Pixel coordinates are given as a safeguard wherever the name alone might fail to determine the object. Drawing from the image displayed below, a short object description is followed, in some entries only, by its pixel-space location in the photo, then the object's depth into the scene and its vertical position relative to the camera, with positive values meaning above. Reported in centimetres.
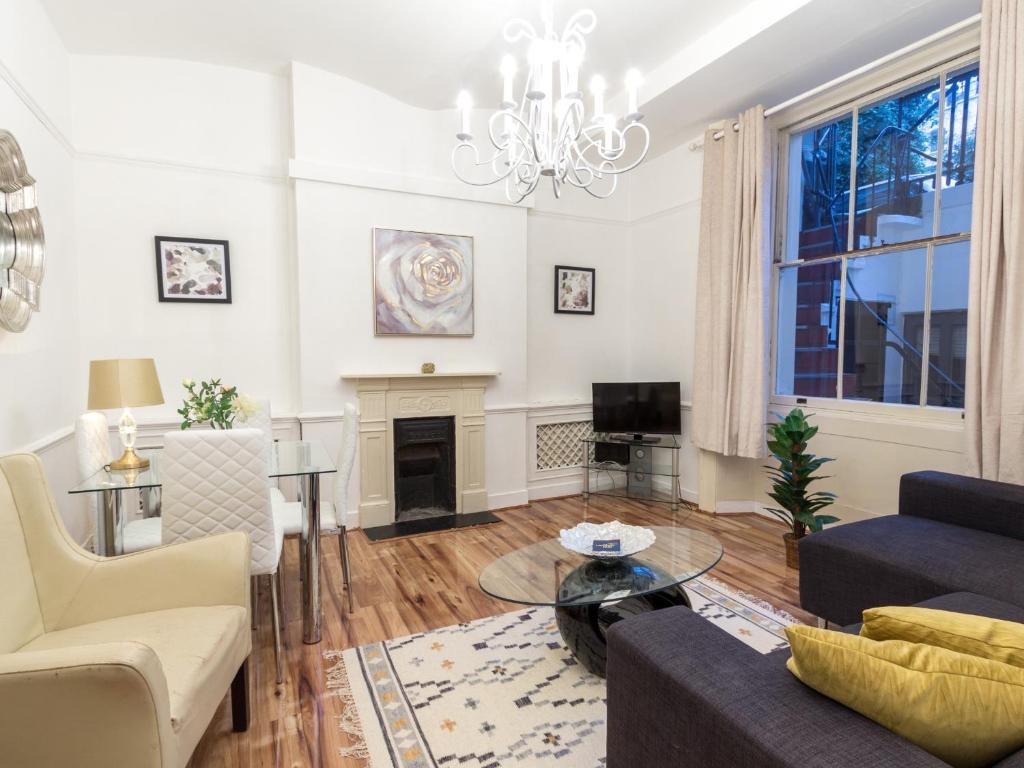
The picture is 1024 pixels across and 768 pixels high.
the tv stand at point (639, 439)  451 -67
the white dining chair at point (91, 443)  249 -38
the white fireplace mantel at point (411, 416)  401 -47
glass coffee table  199 -85
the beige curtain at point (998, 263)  253 +45
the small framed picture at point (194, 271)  360 +60
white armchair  116 -75
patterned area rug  177 -124
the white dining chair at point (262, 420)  322 -35
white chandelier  236 +110
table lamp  236 -11
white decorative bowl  219 -74
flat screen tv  450 -41
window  306 +67
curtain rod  281 +169
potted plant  306 -70
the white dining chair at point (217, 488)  204 -48
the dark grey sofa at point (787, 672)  96 -70
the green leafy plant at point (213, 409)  265 -23
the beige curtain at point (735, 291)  378 +49
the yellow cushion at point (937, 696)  92 -58
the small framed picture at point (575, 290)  486 +62
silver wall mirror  219 +52
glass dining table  226 -60
